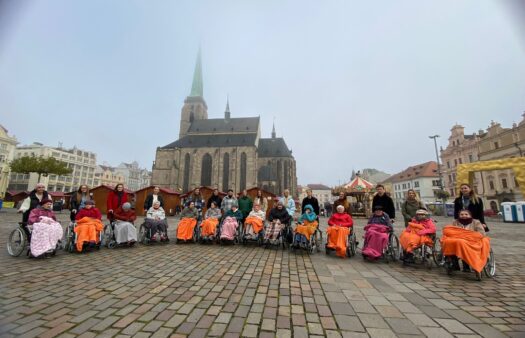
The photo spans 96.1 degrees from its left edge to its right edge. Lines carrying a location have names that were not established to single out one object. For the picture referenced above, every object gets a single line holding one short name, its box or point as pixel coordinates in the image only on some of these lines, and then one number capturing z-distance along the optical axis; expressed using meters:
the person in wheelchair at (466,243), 4.14
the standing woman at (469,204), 4.89
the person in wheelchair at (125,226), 6.48
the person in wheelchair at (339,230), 5.77
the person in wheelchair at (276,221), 6.82
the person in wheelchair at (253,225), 7.14
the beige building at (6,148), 41.46
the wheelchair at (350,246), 5.95
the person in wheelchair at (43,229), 4.98
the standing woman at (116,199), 6.74
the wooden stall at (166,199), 21.47
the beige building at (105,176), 73.44
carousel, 20.89
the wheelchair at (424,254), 4.96
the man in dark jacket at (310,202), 6.78
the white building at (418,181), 49.72
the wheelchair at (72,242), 5.76
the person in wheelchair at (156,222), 7.15
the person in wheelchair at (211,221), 7.32
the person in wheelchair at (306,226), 6.21
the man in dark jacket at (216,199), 7.85
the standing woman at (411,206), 5.74
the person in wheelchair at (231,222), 7.15
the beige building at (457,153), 35.44
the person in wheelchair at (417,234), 4.96
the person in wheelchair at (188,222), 7.45
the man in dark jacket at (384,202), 5.99
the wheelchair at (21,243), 5.23
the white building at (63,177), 54.09
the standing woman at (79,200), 6.24
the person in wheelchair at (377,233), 5.36
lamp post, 23.83
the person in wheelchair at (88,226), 5.67
